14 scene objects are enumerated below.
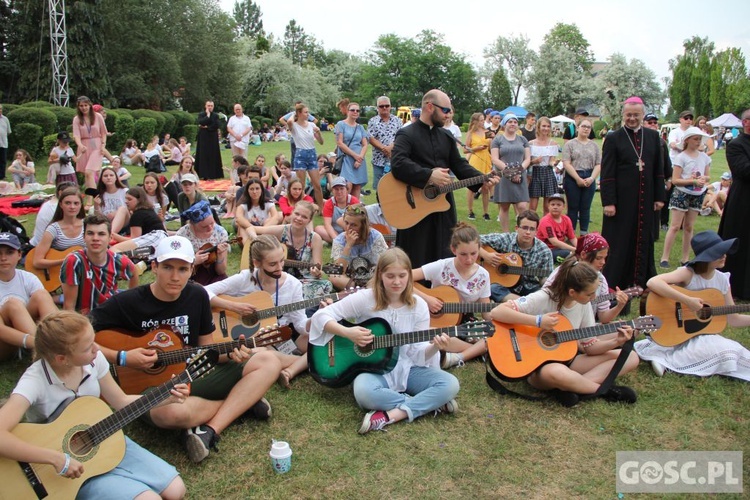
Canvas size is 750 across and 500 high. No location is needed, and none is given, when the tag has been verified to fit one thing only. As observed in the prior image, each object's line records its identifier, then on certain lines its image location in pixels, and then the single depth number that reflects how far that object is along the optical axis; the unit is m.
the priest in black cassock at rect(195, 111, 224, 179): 14.44
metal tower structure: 23.72
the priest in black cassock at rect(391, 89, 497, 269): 5.38
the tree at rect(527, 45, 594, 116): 64.62
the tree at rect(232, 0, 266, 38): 99.00
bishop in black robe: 5.91
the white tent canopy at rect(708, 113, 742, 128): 30.18
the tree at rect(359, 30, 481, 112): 67.81
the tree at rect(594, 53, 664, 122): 59.44
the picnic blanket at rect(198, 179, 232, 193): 13.10
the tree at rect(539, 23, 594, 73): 82.94
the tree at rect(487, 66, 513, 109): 67.88
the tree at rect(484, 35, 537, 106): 76.59
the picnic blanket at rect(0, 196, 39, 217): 9.70
